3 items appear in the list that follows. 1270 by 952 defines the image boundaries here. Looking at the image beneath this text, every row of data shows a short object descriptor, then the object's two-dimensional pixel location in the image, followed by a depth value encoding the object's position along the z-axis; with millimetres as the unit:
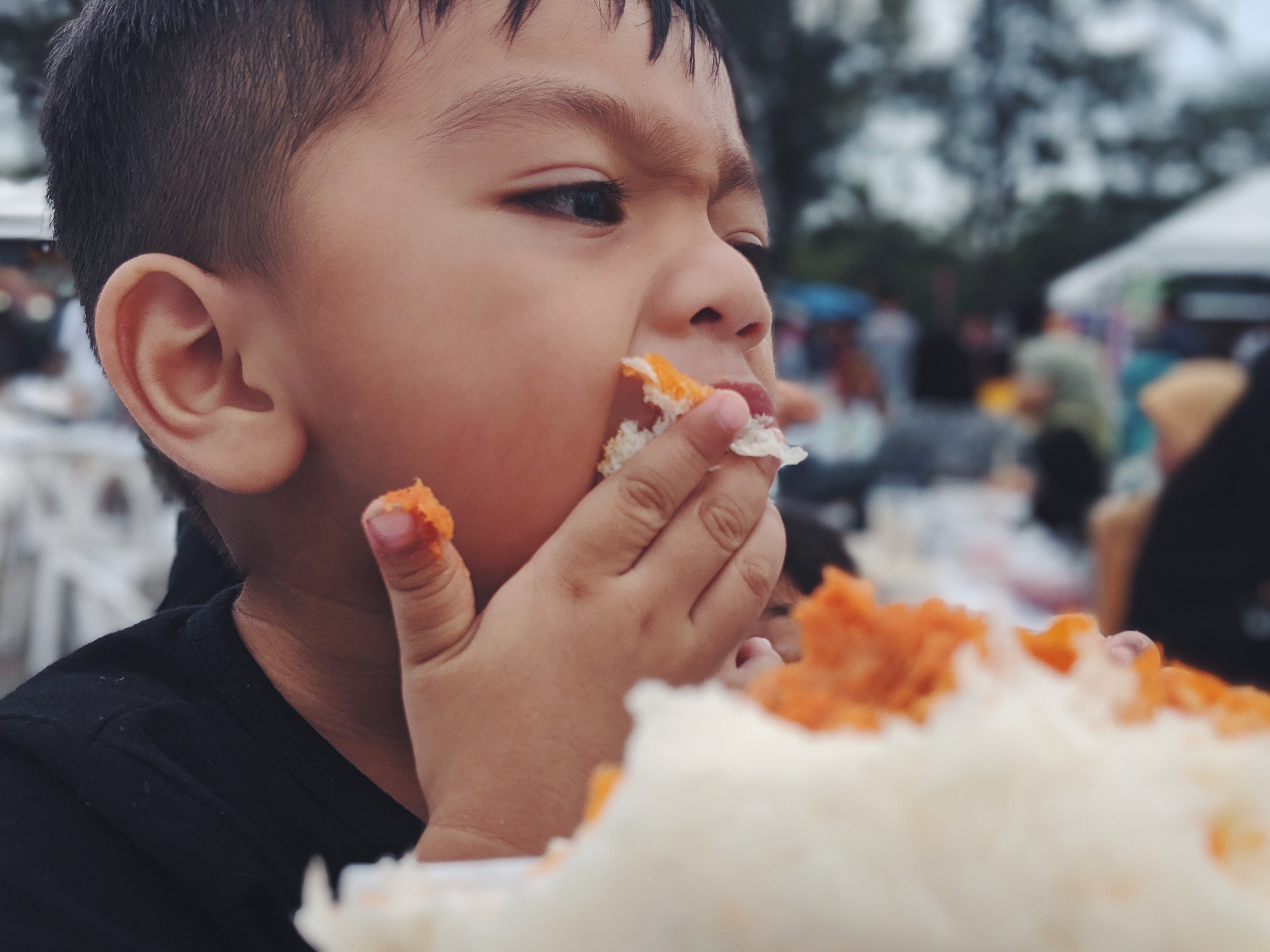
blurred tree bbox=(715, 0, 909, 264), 16719
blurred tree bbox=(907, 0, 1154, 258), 22406
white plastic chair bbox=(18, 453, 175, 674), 2086
